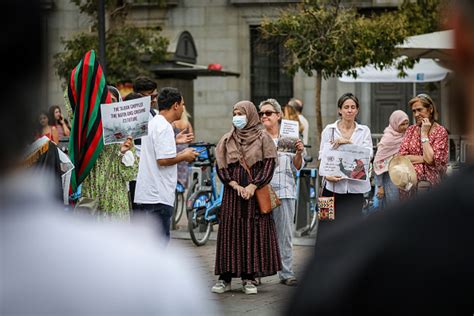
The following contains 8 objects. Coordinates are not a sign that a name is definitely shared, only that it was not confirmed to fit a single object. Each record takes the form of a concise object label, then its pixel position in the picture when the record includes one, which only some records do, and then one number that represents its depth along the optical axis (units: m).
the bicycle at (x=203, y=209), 13.16
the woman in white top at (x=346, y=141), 10.81
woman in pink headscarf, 13.25
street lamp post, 15.41
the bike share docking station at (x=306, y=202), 14.02
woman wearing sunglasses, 10.49
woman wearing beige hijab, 9.90
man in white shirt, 9.59
